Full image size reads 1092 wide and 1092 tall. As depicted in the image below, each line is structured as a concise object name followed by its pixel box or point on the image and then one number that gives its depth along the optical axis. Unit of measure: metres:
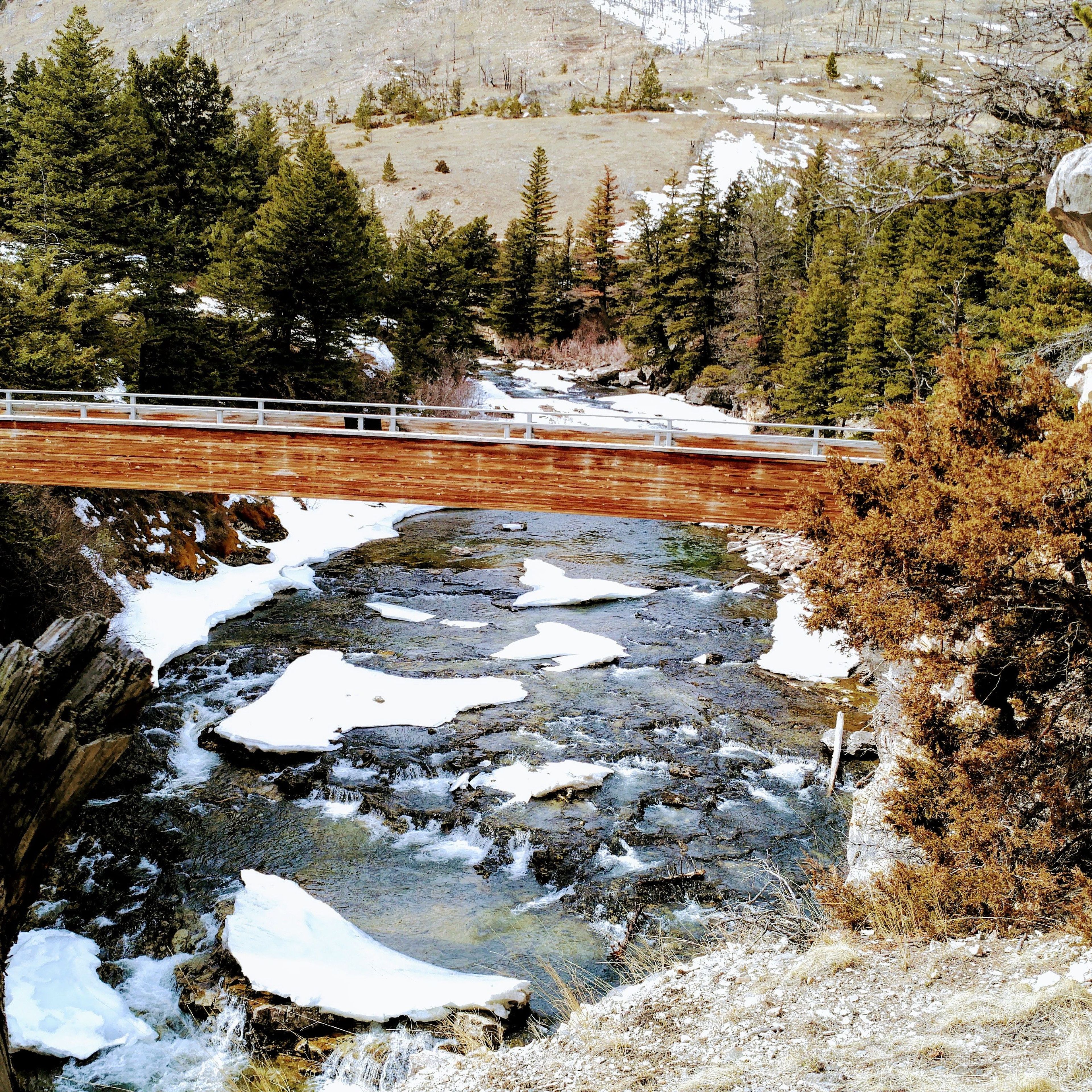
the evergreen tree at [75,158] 26.84
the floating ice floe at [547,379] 53.25
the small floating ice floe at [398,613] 22.78
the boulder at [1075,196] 14.02
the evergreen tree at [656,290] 51.22
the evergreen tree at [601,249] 66.25
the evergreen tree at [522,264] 64.06
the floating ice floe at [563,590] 23.64
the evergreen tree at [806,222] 49.69
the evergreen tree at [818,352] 36.22
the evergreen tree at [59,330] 20.78
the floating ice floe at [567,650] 19.72
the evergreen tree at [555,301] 64.62
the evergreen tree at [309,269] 33.47
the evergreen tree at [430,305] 42.69
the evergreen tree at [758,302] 44.75
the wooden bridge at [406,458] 16.80
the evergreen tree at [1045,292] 22.53
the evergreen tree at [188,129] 38.69
